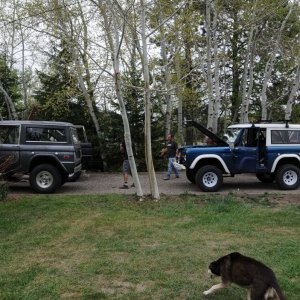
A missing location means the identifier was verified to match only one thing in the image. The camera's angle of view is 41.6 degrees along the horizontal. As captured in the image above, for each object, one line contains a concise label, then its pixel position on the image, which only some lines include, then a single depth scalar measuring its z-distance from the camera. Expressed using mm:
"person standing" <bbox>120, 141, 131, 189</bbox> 13055
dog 3850
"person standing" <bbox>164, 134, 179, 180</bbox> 14914
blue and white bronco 12328
